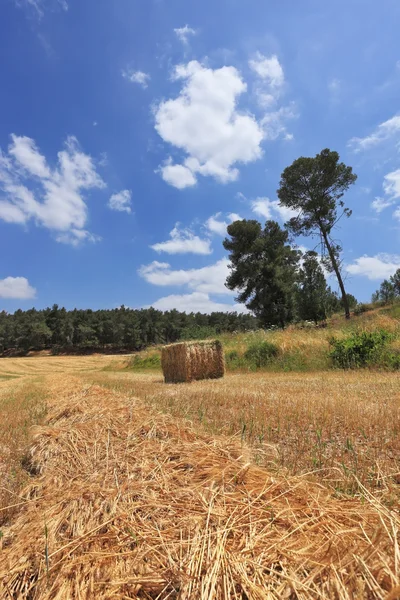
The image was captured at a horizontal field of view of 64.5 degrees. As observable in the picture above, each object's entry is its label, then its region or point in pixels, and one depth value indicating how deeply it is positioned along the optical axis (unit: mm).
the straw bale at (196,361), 11742
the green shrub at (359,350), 10000
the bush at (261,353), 13656
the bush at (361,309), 21373
